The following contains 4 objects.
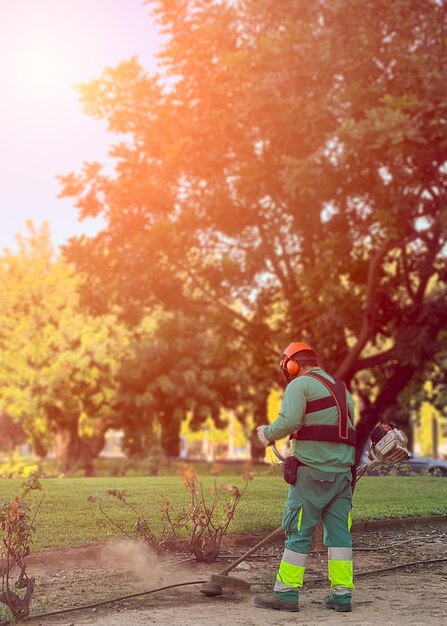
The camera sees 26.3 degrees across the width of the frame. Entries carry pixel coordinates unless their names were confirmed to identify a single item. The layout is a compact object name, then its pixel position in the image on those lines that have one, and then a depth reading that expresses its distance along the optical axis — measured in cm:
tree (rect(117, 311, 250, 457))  3838
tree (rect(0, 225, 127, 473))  3488
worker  684
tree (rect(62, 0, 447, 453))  2078
